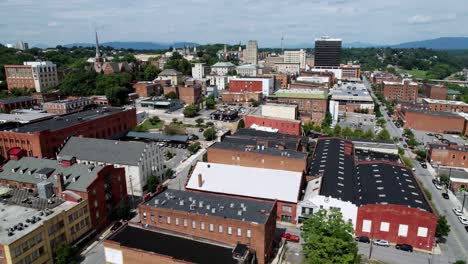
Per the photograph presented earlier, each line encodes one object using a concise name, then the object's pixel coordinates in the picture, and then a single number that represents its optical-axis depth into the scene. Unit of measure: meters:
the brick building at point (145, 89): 157.75
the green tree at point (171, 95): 147.62
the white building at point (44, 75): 152.62
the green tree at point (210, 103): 136.84
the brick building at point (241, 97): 146.38
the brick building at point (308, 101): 119.25
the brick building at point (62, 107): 107.50
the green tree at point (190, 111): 121.12
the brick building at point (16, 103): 113.00
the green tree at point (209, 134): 93.81
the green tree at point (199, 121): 112.58
